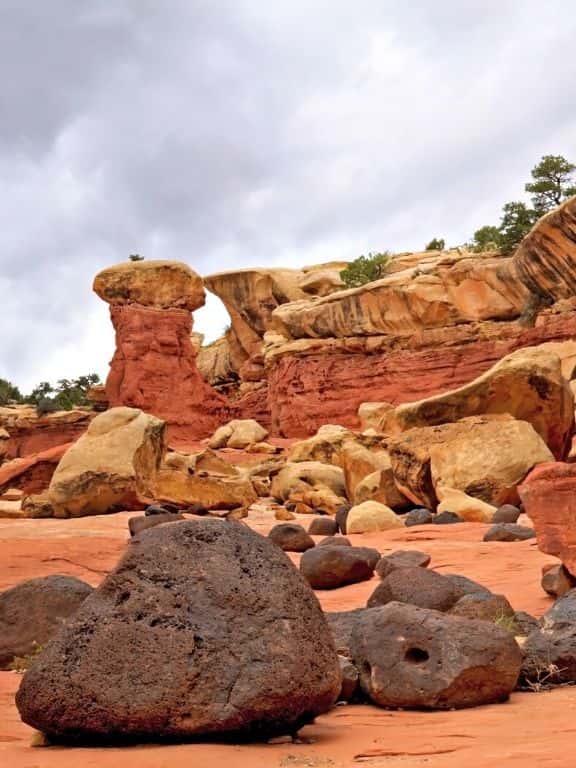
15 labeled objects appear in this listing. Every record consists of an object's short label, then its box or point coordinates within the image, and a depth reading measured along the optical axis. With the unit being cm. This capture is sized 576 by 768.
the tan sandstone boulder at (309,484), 1809
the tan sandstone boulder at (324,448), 2403
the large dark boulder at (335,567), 858
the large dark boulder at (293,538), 1101
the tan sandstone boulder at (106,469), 1627
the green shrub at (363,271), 4297
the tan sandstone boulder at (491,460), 1423
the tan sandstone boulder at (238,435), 3406
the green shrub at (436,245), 5318
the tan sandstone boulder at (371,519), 1271
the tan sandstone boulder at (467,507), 1278
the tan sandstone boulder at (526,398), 1628
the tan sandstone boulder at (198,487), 1692
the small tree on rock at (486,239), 3973
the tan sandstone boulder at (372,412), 3231
